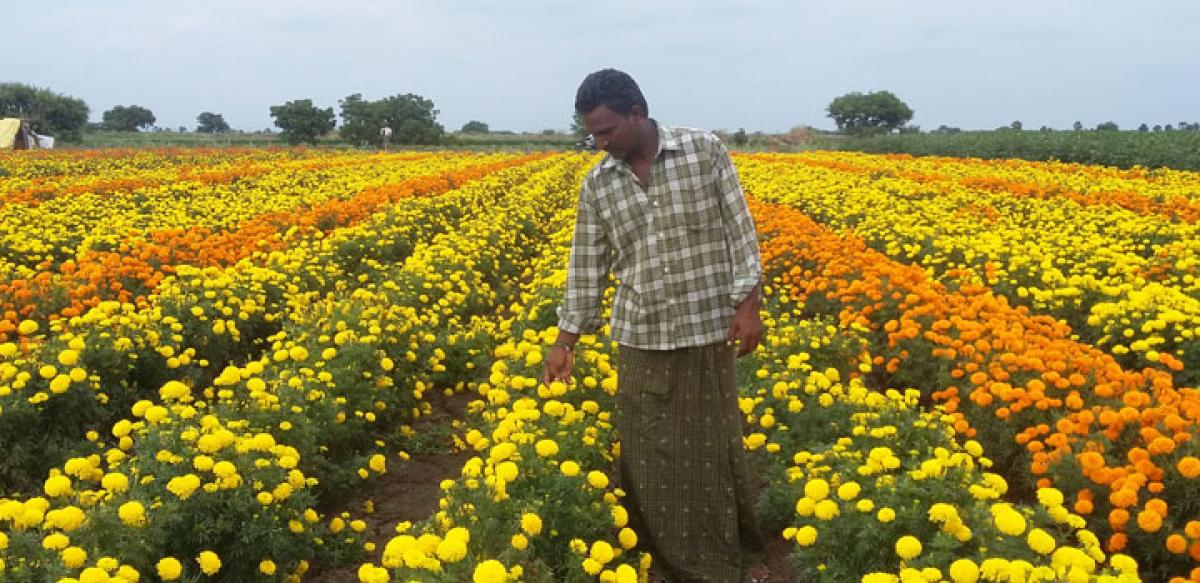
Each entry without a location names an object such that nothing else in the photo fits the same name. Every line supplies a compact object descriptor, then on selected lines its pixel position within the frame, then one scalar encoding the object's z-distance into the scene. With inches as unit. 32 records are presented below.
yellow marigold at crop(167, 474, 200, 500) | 112.4
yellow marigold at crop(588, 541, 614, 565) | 99.3
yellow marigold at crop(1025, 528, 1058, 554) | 90.4
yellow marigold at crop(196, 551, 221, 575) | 103.7
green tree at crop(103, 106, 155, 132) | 3848.4
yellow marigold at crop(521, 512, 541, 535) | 99.7
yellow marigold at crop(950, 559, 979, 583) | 84.9
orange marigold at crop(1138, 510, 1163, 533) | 114.3
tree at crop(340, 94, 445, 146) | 2320.4
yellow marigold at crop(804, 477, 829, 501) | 113.2
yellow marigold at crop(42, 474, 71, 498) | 111.1
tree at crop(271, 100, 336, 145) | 2192.4
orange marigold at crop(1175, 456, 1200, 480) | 120.7
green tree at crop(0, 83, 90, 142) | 2177.7
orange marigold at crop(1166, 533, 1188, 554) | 114.7
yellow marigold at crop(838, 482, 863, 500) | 110.8
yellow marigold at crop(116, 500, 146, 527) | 105.2
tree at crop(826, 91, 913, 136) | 3088.1
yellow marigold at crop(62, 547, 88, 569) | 95.3
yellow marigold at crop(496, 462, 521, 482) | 109.3
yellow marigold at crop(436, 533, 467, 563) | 92.3
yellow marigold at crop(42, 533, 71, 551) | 96.3
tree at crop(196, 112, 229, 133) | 4183.1
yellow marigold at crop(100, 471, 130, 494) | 113.0
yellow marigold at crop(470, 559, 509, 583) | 87.2
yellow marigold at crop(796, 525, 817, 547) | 107.2
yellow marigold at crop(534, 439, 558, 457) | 118.7
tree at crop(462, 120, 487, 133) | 3593.0
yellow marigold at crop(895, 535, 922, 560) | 93.8
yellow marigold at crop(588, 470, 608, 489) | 115.4
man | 111.6
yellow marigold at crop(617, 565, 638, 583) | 94.2
